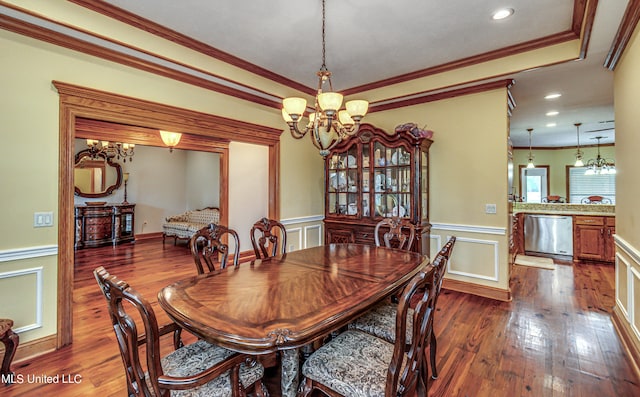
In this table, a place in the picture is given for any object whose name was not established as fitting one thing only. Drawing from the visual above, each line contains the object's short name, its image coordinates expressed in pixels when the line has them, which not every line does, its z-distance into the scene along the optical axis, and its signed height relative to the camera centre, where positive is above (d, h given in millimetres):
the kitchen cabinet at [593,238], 5173 -730
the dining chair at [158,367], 1120 -709
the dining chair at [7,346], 1998 -1024
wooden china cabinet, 3805 +202
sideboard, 6613 -598
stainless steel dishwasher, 5625 -711
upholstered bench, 6984 -583
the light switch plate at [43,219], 2359 -160
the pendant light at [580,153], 6139 +1300
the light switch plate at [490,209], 3617 -132
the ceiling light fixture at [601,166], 7737 +866
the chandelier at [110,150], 6682 +1190
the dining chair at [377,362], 1239 -826
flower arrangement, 3811 +901
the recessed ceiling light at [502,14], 2457 +1584
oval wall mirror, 6930 +600
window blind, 8617 +393
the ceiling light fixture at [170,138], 4775 +1006
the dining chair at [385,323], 1835 -837
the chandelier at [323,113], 2170 +690
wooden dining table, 1235 -541
